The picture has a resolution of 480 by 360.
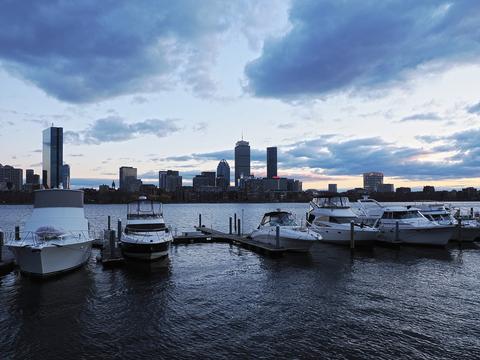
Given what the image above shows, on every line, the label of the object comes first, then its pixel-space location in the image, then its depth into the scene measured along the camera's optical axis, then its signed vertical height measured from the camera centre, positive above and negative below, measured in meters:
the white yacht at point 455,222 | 39.17 -3.38
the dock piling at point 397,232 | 35.84 -3.95
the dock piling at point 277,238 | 31.03 -3.89
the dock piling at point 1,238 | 25.41 -3.19
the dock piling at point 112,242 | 27.00 -3.75
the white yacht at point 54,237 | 21.44 -2.84
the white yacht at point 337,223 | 34.75 -3.22
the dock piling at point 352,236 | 32.70 -3.96
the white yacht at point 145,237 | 26.39 -3.34
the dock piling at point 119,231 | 31.62 -3.42
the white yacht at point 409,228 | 35.34 -3.55
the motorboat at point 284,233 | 30.78 -3.62
